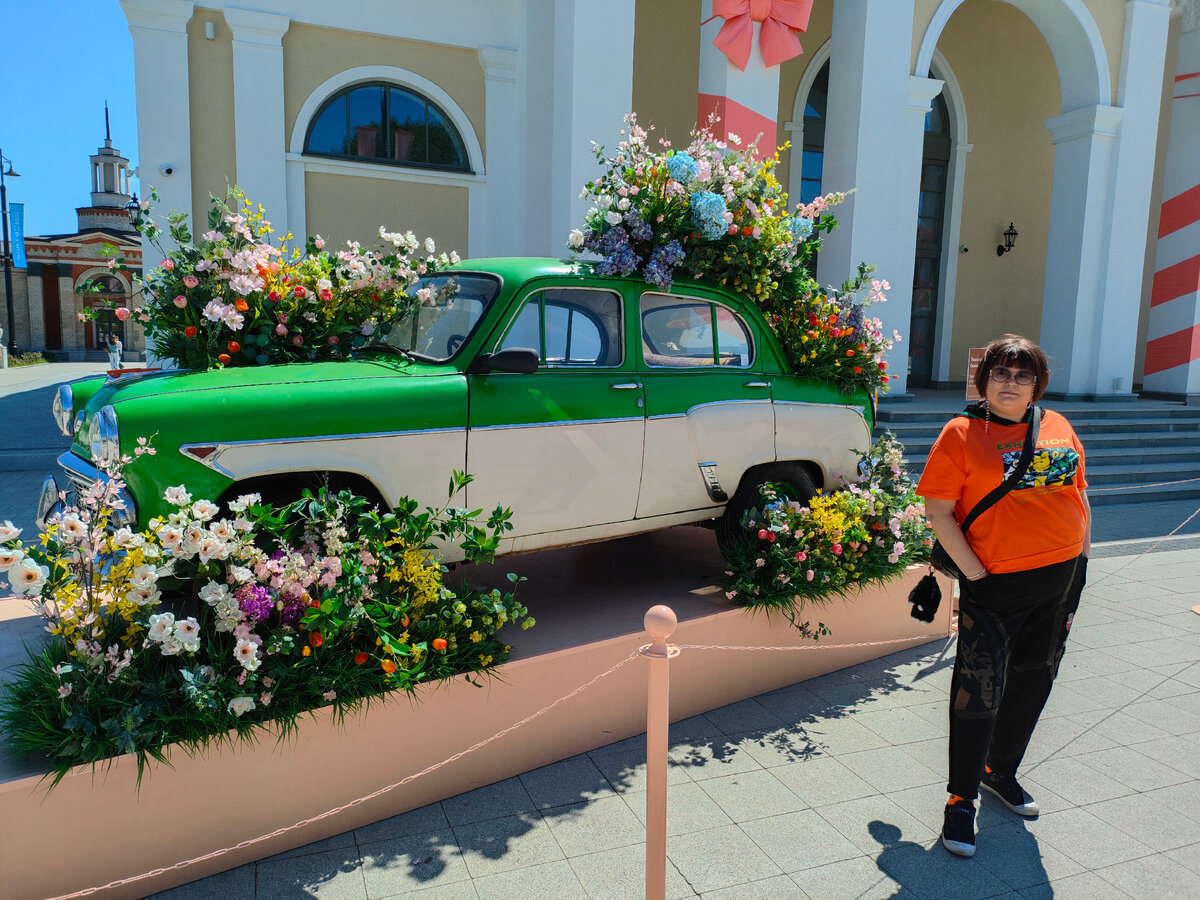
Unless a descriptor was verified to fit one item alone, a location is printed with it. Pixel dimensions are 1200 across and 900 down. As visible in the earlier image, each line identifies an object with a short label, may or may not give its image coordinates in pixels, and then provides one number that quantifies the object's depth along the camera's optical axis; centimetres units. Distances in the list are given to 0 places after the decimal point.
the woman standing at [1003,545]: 301
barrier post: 246
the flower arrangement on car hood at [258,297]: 401
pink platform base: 262
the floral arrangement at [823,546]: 439
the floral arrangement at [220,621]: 269
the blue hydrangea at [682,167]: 459
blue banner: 3253
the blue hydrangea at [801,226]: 494
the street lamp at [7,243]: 3019
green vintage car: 326
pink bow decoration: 947
